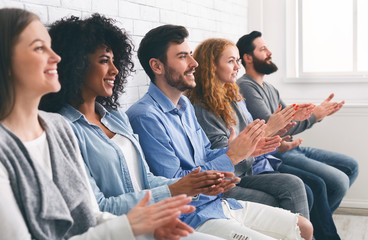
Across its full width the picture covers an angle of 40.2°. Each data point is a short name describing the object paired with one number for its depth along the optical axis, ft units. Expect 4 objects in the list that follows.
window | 14.71
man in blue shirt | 6.73
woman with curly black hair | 5.61
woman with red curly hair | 8.61
